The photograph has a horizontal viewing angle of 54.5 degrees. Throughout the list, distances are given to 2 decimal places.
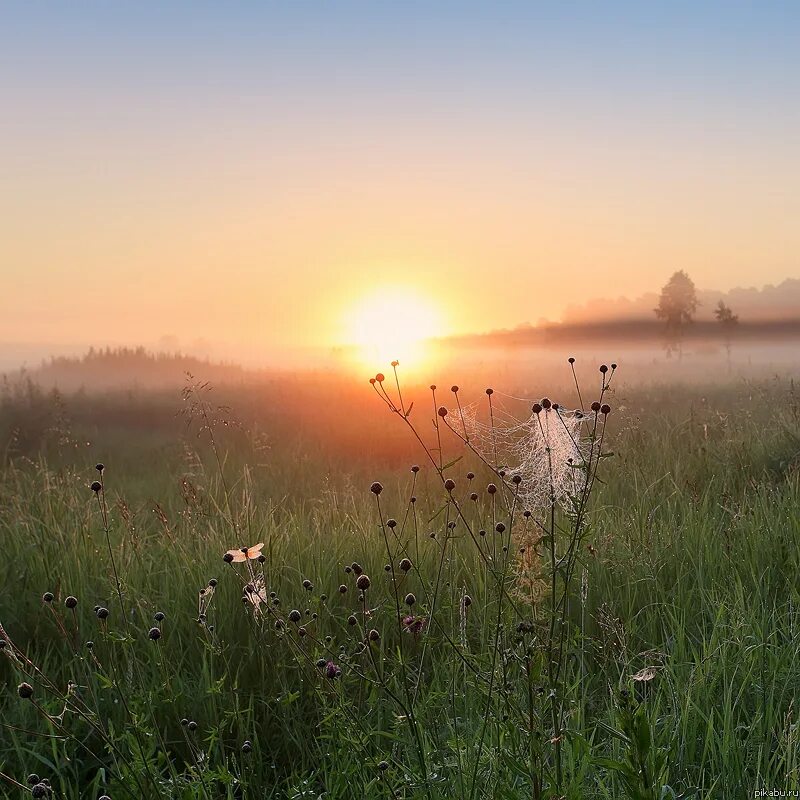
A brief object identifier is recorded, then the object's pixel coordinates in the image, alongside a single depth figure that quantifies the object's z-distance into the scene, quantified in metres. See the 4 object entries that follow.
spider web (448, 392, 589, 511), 2.37
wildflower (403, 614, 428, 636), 1.91
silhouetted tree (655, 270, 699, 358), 52.69
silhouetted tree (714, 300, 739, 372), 53.94
